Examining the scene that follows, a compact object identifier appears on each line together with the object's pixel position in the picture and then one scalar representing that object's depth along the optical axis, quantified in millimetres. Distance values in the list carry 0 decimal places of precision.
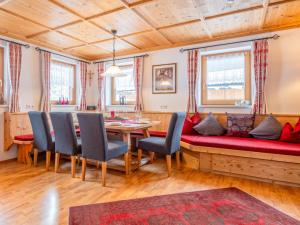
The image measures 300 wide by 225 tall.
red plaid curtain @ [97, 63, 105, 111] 5195
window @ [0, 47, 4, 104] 3584
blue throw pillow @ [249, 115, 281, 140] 3113
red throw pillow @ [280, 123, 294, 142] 2906
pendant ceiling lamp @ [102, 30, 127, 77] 3250
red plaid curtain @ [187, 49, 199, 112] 4035
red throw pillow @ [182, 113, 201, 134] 3783
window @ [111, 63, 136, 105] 5047
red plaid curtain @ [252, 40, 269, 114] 3432
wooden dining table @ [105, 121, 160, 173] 2808
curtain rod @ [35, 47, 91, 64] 4027
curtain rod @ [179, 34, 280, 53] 3377
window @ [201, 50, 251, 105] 3781
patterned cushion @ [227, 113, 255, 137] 3416
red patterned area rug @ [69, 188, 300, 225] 1735
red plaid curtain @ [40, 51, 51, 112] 4113
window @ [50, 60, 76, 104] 4590
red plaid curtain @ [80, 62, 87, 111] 5121
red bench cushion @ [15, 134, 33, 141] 3385
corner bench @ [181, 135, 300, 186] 2521
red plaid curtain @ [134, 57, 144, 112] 4648
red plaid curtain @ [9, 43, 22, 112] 3574
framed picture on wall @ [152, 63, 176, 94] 4367
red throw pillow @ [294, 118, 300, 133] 2862
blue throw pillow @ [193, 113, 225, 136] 3588
